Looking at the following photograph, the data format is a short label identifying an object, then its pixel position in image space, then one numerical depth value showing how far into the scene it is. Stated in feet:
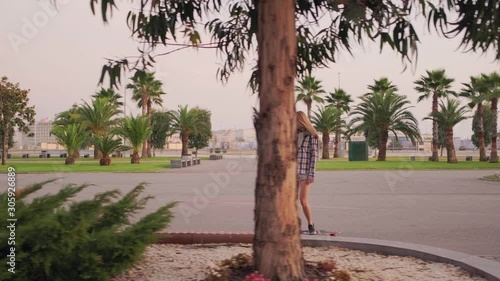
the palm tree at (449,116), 142.61
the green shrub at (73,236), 10.42
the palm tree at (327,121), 187.21
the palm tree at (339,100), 213.05
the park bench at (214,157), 155.94
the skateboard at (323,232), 22.70
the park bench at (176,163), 100.94
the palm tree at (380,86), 179.93
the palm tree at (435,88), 152.66
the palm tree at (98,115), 138.21
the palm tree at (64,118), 194.43
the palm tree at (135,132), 124.88
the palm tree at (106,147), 113.80
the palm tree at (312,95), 195.19
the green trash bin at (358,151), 151.33
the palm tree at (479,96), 140.46
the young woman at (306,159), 22.97
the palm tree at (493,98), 137.39
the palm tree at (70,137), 119.03
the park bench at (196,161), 120.08
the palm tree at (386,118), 154.40
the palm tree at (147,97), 194.70
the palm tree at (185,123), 192.13
